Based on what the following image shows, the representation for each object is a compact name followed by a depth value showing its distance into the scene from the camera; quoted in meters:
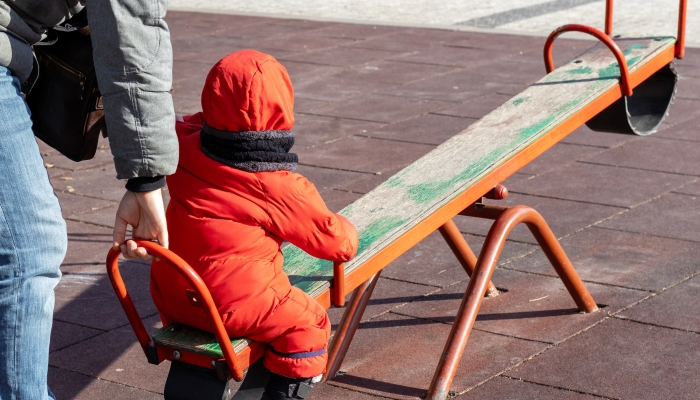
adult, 4.48
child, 5.17
